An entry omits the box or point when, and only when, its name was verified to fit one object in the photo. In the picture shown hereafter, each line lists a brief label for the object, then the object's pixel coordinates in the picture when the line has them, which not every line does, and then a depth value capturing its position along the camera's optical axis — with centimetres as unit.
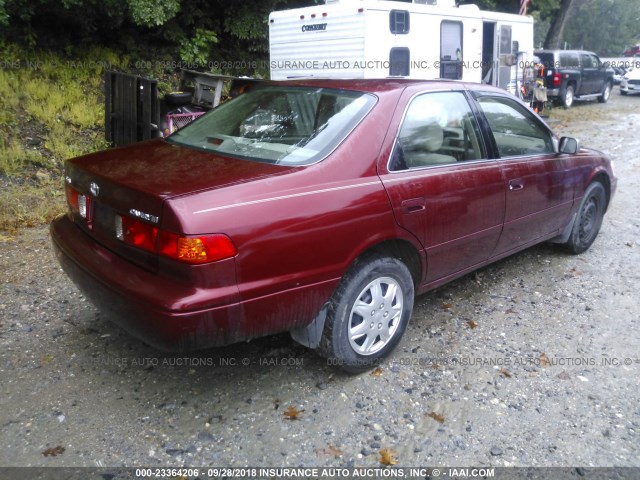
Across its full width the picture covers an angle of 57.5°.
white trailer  941
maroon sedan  267
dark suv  1783
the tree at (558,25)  2166
